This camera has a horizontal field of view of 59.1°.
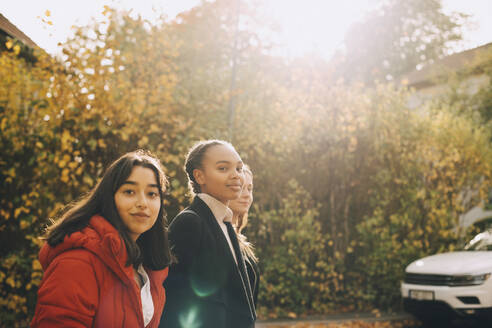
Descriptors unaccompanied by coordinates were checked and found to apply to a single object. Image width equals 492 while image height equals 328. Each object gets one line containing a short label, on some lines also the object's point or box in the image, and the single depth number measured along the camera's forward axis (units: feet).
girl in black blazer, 7.00
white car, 21.84
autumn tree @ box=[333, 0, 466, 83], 105.60
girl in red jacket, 4.83
